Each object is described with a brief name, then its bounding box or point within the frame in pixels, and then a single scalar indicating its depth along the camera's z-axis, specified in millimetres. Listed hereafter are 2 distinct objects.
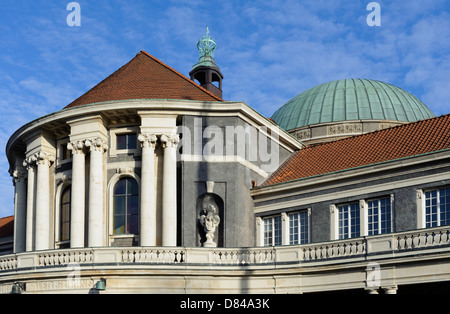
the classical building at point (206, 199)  34875
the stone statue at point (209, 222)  39000
